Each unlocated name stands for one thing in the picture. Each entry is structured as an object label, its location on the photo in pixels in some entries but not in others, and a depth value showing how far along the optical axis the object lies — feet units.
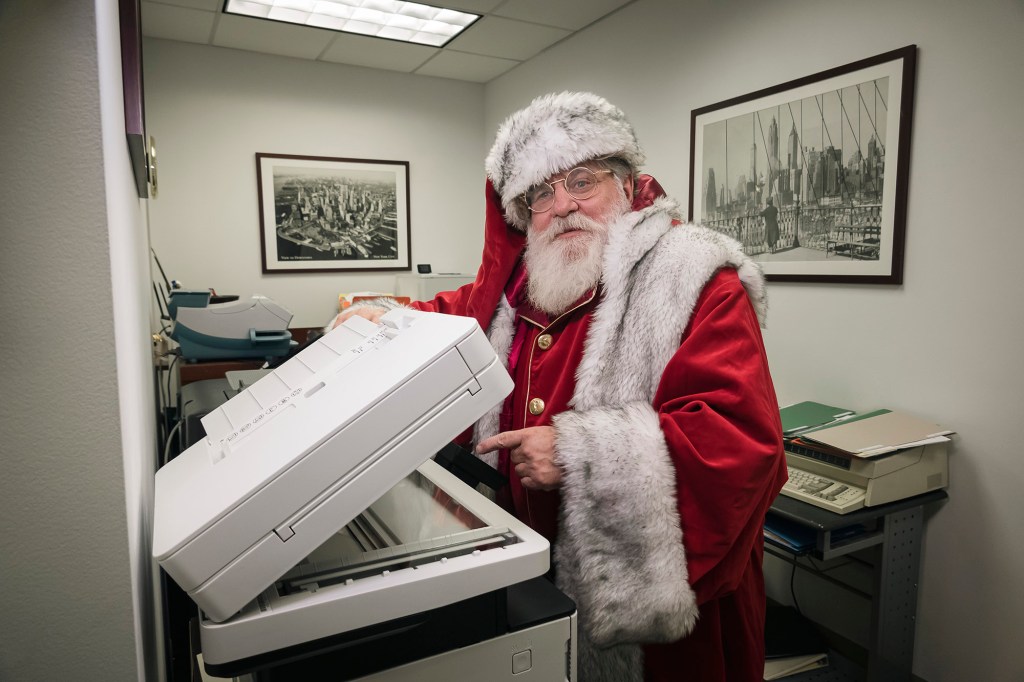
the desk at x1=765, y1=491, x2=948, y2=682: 5.53
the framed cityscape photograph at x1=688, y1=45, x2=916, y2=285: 6.20
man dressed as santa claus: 2.95
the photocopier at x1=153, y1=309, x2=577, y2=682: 1.77
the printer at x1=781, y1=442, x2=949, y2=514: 5.44
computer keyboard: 5.41
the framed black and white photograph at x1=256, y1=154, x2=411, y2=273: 11.73
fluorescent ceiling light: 9.44
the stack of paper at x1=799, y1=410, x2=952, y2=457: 5.50
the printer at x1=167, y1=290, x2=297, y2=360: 7.28
